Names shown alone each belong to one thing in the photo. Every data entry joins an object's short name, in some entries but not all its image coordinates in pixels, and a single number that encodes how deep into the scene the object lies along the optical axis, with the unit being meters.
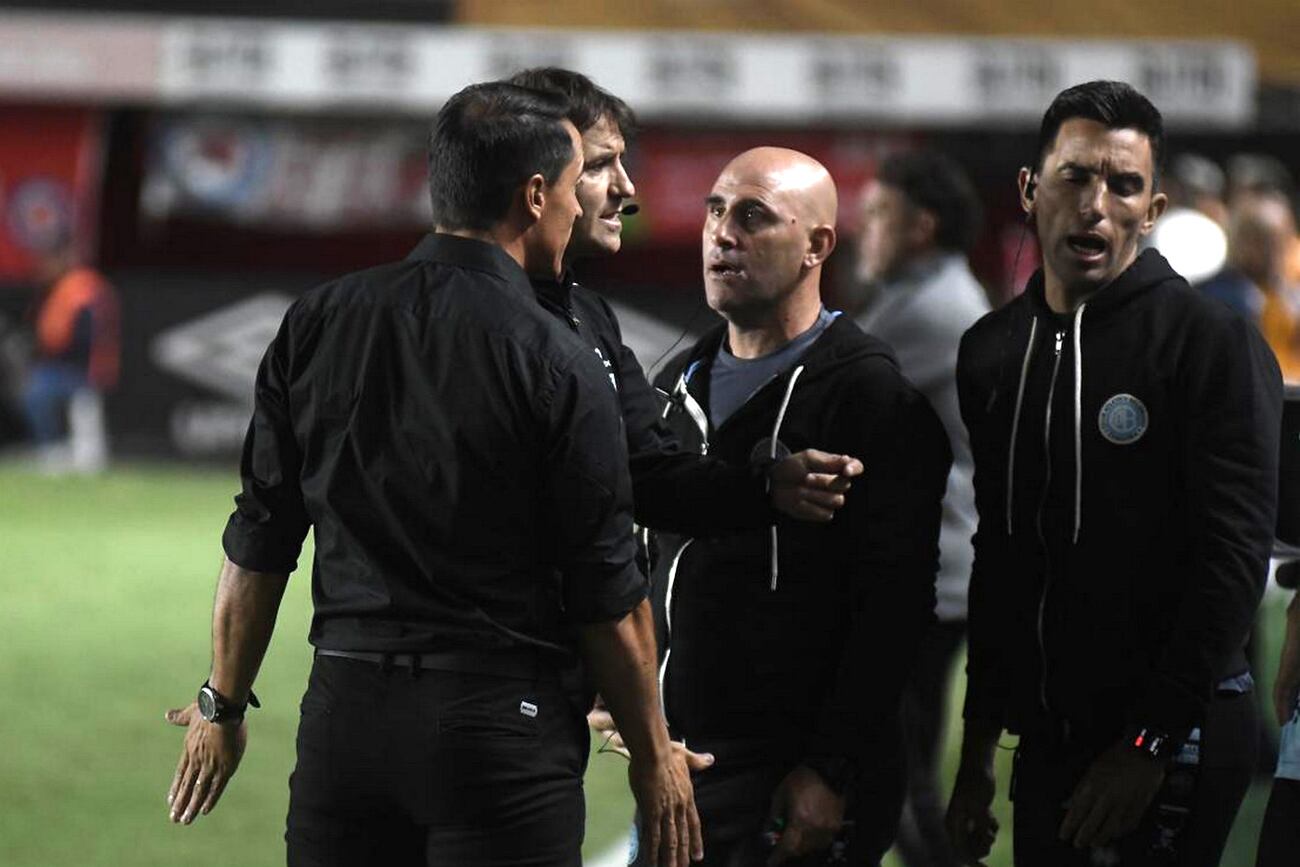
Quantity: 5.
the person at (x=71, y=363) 38.69
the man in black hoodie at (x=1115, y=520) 7.67
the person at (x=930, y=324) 11.89
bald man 8.31
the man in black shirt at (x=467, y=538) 7.24
